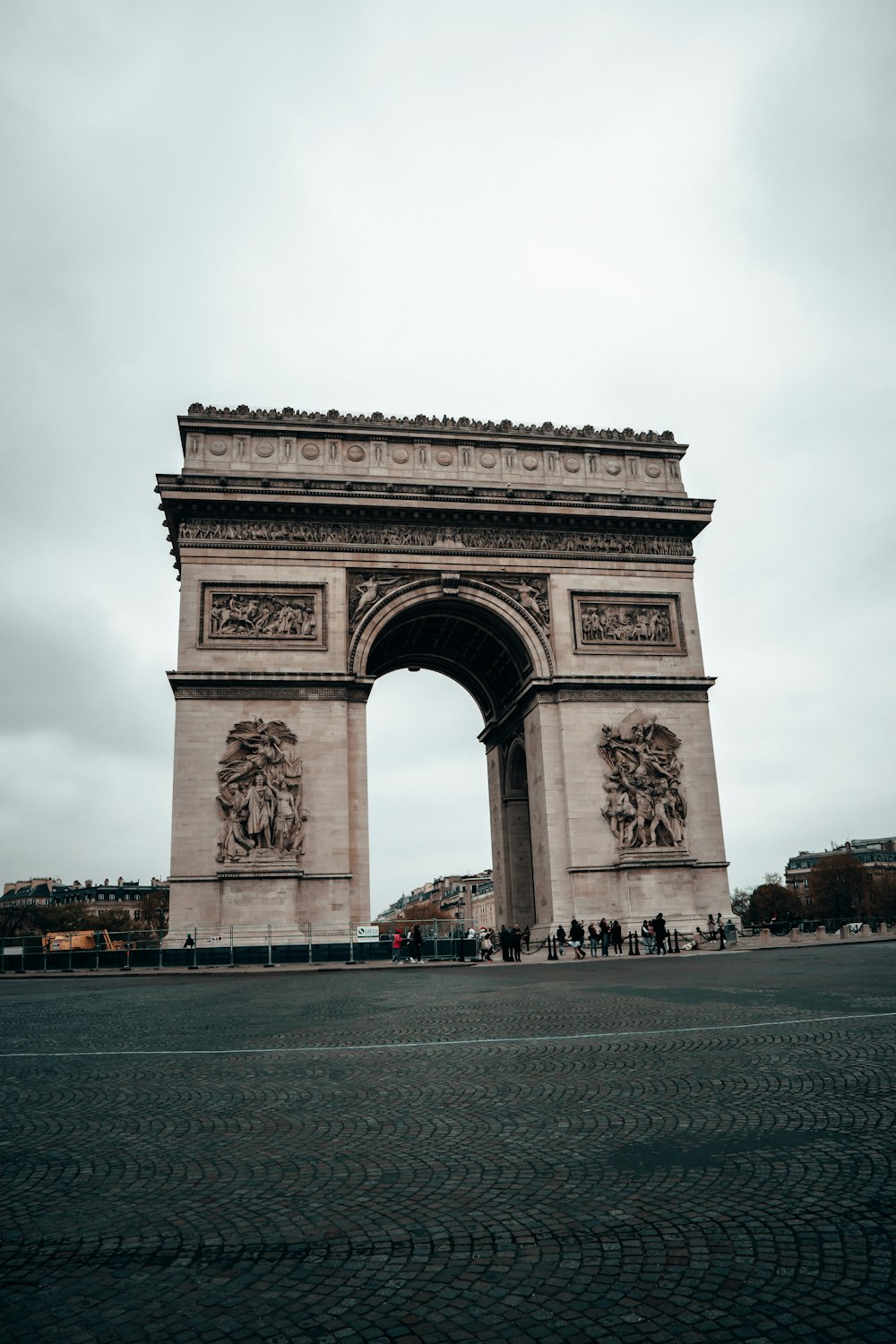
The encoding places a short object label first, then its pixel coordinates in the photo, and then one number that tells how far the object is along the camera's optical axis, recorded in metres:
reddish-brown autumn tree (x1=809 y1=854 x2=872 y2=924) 82.88
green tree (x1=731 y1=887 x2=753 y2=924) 98.96
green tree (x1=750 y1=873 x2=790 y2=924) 85.62
